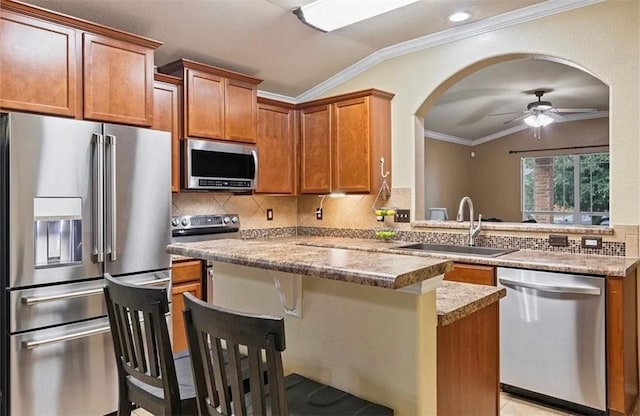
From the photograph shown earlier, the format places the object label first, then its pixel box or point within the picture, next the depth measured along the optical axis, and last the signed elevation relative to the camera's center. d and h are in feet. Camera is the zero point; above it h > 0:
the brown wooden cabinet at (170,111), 10.70 +2.41
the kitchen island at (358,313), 4.06 -1.13
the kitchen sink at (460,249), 10.58 -1.09
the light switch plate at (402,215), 12.89 -0.23
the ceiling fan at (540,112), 17.53 +3.88
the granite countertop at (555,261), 8.06 -1.11
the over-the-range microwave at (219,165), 11.12 +1.14
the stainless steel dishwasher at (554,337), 8.14 -2.58
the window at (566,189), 25.18 +1.10
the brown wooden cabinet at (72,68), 7.60 +2.70
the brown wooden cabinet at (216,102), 11.10 +2.87
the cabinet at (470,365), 4.55 -1.81
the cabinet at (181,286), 10.20 -1.90
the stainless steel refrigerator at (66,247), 7.25 -0.70
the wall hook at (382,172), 12.92 +1.06
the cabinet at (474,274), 9.36 -1.48
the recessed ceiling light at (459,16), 10.63 +4.71
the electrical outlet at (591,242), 9.59 -0.78
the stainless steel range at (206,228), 11.69 -0.57
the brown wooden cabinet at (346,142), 12.69 +1.99
